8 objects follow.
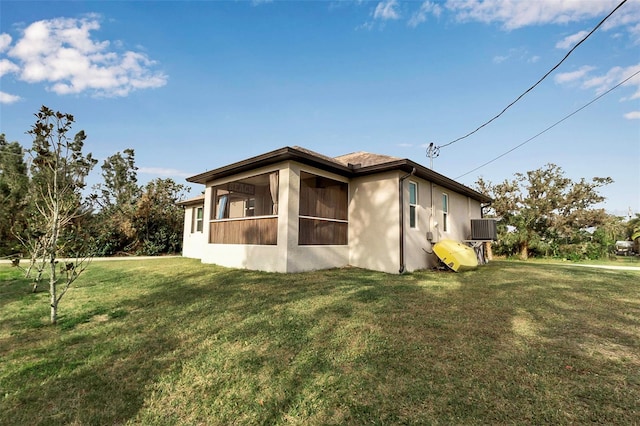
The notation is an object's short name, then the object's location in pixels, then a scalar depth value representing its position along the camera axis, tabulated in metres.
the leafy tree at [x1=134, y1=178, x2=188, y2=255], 17.91
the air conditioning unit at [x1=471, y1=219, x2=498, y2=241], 12.51
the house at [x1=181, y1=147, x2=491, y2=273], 8.12
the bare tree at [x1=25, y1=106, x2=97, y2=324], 3.96
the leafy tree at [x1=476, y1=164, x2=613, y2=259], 17.25
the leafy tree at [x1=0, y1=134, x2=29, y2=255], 14.44
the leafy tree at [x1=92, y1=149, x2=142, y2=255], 17.25
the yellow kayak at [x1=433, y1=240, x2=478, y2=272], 8.93
